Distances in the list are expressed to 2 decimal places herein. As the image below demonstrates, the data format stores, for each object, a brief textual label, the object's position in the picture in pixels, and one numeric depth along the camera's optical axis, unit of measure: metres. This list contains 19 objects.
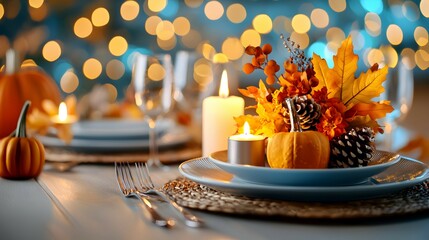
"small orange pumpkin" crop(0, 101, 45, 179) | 1.07
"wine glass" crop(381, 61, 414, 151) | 1.46
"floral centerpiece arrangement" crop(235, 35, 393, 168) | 0.91
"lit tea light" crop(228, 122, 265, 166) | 0.91
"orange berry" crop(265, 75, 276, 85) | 0.95
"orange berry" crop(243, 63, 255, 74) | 0.95
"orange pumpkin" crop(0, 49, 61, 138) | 1.54
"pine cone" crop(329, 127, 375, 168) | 0.90
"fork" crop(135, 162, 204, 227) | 0.74
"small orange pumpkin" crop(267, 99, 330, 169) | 0.86
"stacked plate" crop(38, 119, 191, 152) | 1.36
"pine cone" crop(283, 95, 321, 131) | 0.91
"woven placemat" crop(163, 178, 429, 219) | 0.75
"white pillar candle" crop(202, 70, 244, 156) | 1.20
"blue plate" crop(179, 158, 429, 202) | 0.79
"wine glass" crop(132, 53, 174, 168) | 1.23
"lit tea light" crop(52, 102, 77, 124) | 1.32
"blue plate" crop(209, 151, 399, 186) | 0.81
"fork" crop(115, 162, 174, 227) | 0.74
